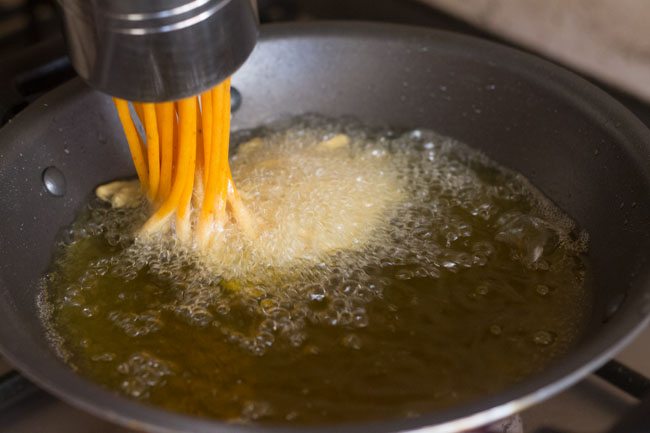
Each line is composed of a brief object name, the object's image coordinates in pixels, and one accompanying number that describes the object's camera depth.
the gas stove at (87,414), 0.47
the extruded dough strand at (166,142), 0.50
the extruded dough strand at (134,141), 0.51
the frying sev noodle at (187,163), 0.50
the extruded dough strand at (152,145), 0.50
